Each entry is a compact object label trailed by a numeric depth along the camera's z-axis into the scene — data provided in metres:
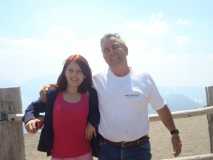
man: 2.36
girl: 2.37
